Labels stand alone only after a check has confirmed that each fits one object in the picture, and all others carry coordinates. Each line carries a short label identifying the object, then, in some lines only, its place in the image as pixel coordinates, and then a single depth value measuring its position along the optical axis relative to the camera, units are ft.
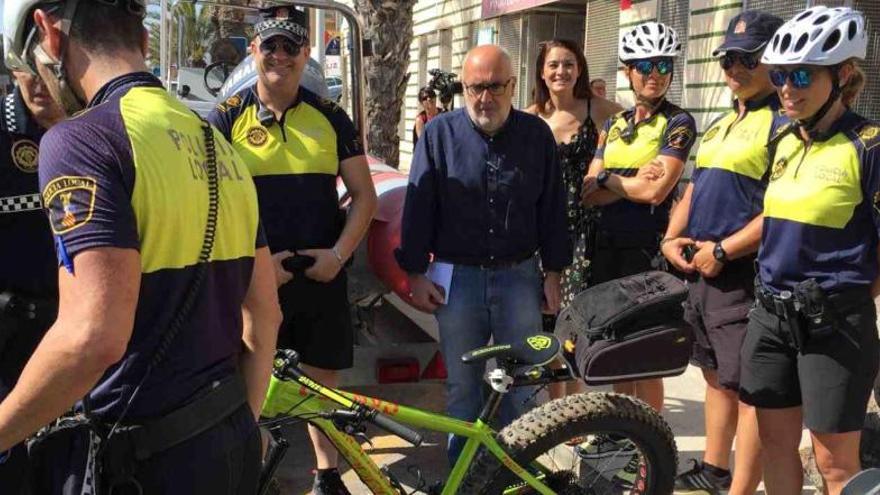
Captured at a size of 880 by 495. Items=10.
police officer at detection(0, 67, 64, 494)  7.97
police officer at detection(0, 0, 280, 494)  4.39
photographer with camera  33.40
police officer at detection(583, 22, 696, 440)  11.77
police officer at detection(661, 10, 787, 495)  10.08
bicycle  8.66
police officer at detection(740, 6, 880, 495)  8.30
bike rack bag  9.48
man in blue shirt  10.78
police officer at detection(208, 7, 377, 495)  10.34
